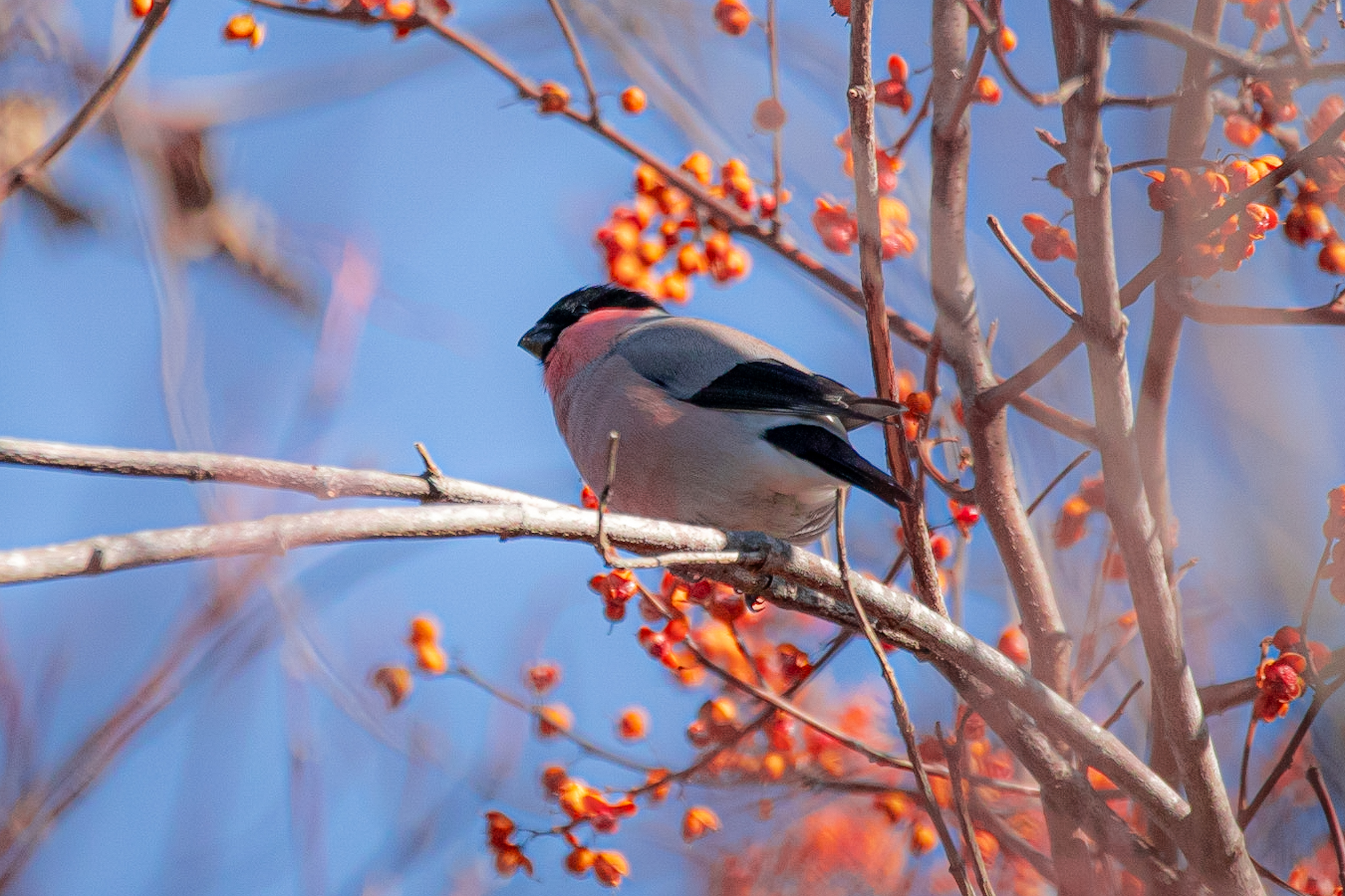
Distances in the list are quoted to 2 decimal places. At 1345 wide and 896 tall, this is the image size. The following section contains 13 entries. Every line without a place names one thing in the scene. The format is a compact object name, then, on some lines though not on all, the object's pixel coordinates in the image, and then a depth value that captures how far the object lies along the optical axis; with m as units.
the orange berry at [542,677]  5.71
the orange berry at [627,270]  6.23
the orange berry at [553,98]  5.57
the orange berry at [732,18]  5.96
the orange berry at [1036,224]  4.80
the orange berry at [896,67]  5.49
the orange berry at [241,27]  5.58
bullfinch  5.33
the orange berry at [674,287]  6.46
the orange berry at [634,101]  6.31
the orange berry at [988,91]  5.42
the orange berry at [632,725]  5.87
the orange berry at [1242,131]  5.26
